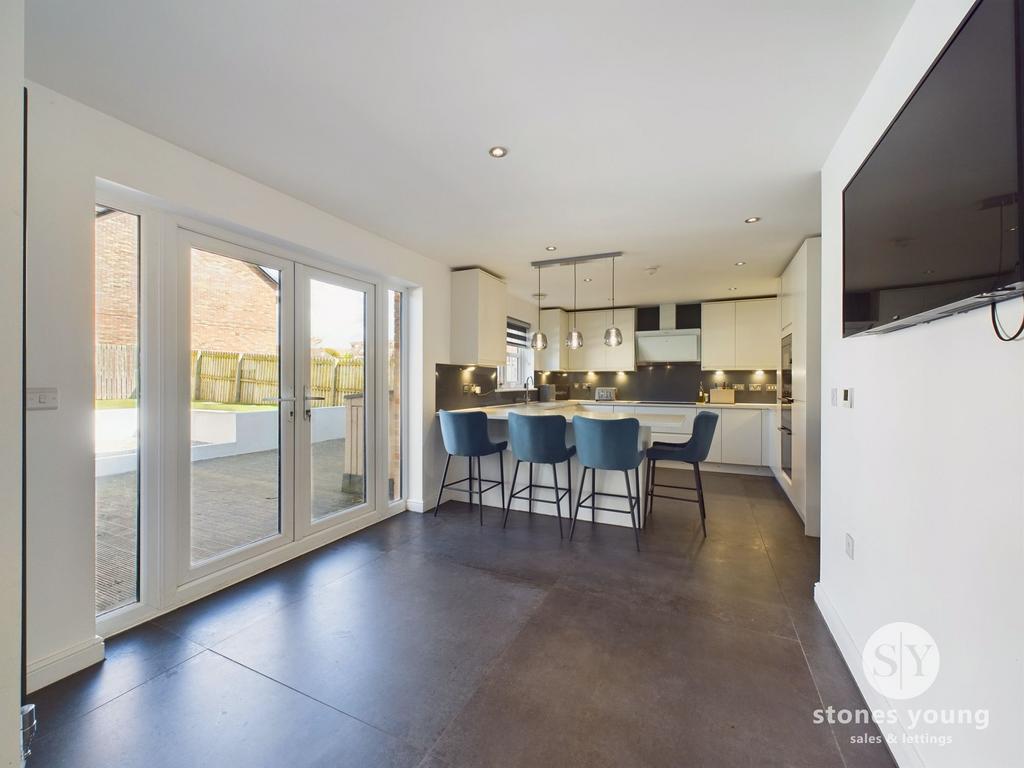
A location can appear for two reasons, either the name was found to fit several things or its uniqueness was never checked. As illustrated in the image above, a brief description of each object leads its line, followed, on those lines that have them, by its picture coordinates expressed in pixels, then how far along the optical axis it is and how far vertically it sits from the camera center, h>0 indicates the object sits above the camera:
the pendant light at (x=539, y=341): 4.47 +0.47
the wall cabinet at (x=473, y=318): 4.45 +0.72
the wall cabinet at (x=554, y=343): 6.77 +0.68
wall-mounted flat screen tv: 0.85 +0.50
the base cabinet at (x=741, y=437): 5.67 -0.69
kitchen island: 3.67 -0.83
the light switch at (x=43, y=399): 1.71 -0.06
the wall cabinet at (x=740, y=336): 5.84 +0.71
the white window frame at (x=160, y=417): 2.21 -0.18
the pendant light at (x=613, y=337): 4.23 +0.49
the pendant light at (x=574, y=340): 4.34 +0.47
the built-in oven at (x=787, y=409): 4.20 -0.24
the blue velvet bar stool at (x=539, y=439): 3.45 -0.45
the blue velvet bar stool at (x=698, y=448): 3.44 -0.51
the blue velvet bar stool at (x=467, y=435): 3.77 -0.45
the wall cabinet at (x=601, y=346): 6.66 +0.62
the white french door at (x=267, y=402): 2.49 -0.12
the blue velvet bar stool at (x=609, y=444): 3.13 -0.44
